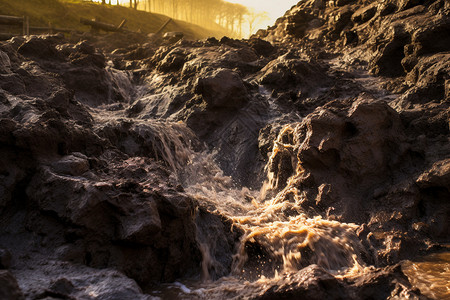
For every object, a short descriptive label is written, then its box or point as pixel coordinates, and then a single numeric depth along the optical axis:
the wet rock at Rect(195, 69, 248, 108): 9.05
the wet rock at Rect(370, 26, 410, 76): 9.66
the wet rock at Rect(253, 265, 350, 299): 2.84
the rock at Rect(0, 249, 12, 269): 3.05
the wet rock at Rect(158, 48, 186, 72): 11.80
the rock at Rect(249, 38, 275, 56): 13.27
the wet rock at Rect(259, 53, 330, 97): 9.70
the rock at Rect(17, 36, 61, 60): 9.98
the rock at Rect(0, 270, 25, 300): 2.30
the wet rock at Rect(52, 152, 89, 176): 4.19
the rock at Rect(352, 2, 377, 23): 12.34
